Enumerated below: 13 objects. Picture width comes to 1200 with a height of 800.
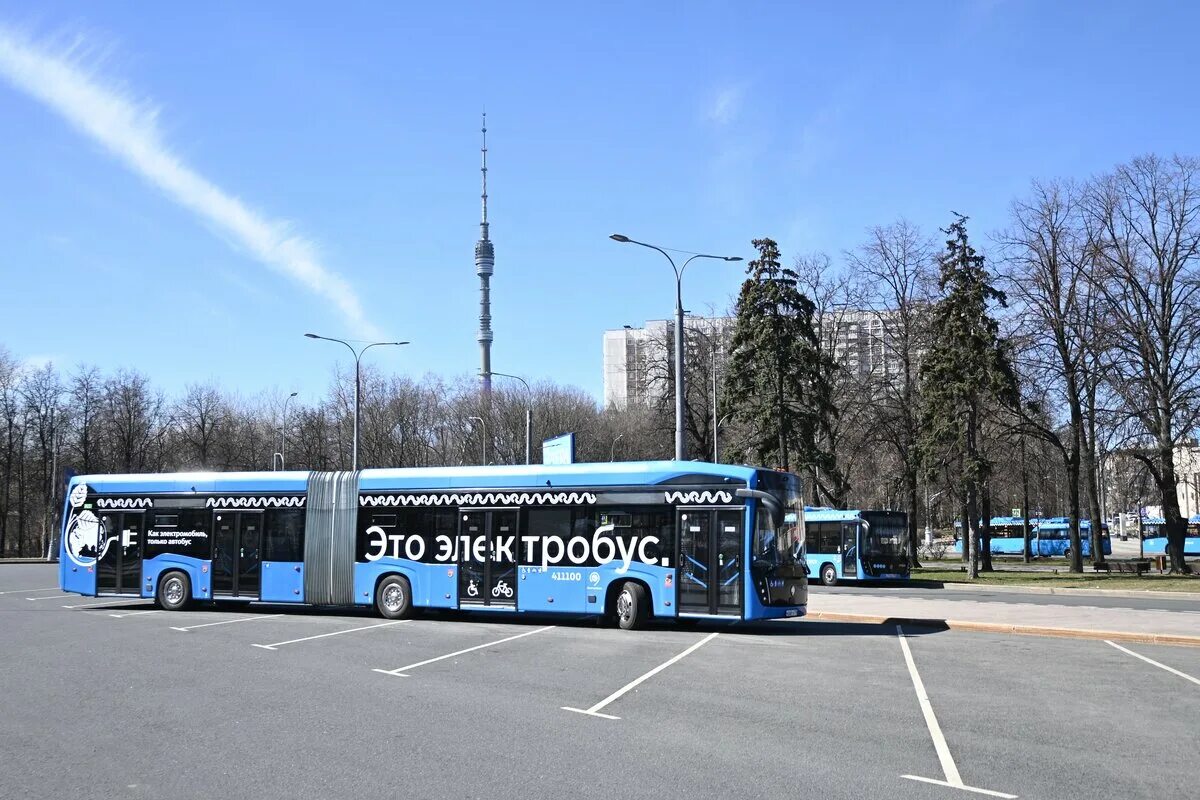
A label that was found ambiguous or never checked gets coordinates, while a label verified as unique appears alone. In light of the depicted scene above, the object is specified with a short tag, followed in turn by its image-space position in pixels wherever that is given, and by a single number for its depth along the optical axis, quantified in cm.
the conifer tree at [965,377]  3947
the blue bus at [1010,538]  7562
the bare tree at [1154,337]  3666
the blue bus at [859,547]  3838
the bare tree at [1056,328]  3891
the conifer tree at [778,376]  4372
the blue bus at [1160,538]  6975
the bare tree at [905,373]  4425
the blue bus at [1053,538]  7231
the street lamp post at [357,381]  4196
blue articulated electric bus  1898
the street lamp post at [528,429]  4454
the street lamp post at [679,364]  2714
